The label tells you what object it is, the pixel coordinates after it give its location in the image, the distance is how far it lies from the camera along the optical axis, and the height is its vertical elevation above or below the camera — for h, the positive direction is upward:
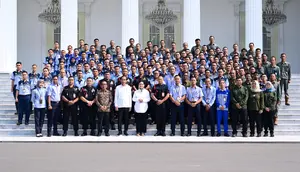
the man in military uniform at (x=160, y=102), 16.28 -0.57
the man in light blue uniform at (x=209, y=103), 16.33 -0.61
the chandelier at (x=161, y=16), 28.03 +3.90
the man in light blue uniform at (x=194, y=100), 16.28 -0.53
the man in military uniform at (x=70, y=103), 16.16 -0.59
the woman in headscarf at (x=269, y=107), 16.16 -0.74
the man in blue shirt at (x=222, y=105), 16.31 -0.68
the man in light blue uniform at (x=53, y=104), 16.09 -0.63
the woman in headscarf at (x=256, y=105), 16.14 -0.67
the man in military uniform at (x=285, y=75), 18.31 +0.35
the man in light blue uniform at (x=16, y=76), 17.50 +0.32
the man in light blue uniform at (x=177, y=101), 16.30 -0.54
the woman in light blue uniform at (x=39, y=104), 16.06 -0.62
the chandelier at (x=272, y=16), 28.08 +3.91
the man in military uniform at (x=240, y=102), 16.11 -0.57
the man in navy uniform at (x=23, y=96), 16.80 -0.37
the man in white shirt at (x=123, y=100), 16.22 -0.50
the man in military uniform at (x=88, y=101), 16.27 -0.53
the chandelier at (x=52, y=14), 28.14 +4.05
